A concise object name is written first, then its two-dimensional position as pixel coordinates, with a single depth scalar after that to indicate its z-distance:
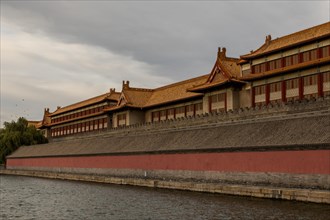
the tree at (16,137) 77.19
